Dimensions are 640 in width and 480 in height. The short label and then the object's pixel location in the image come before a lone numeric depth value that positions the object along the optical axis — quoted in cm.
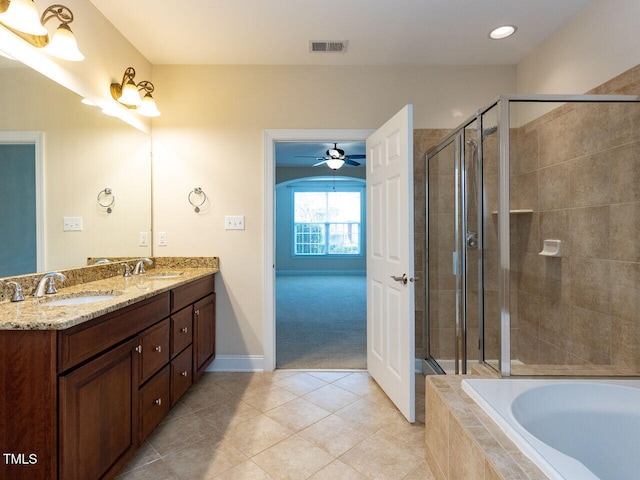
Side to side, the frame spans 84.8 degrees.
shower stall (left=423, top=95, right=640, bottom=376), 186
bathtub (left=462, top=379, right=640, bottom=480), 139
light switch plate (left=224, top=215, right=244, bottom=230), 298
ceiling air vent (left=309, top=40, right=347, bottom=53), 263
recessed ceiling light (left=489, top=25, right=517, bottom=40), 244
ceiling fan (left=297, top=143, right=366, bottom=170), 569
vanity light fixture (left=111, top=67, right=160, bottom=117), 249
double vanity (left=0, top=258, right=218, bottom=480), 121
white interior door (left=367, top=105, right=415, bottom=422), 216
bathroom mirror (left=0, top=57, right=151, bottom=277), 171
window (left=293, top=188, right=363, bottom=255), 977
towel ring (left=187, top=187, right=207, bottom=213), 298
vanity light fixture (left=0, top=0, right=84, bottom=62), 153
